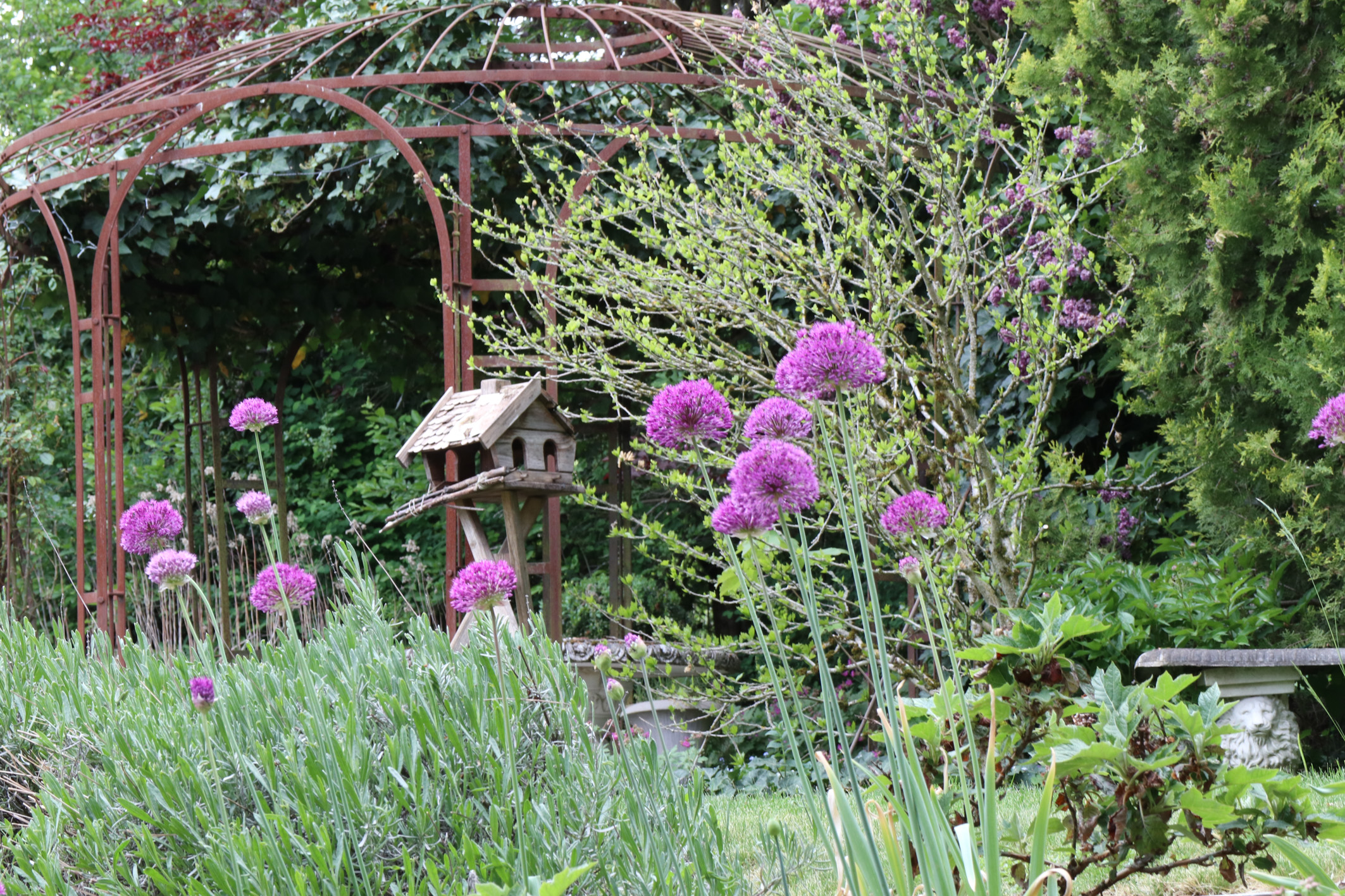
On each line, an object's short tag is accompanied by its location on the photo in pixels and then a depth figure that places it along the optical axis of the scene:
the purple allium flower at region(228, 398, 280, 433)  4.20
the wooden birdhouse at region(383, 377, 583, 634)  6.43
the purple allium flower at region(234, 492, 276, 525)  3.94
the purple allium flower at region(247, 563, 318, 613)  4.01
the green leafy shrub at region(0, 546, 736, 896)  3.13
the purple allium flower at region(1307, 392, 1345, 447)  3.76
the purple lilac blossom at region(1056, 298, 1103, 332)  7.85
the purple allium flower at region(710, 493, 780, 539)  2.35
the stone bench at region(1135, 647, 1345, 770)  5.69
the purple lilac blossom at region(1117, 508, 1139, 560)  8.38
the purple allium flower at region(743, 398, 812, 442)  2.75
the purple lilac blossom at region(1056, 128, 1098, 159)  7.55
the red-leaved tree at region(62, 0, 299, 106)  17.27
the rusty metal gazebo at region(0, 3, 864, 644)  8.50
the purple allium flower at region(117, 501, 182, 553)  4.11
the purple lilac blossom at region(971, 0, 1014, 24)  9.01
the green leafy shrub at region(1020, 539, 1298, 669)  6.63
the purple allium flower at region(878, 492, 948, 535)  3.21
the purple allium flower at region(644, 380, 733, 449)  2.70
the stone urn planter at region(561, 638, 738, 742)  8.66
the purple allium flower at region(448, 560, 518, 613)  3.47
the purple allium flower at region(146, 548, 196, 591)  3.70
